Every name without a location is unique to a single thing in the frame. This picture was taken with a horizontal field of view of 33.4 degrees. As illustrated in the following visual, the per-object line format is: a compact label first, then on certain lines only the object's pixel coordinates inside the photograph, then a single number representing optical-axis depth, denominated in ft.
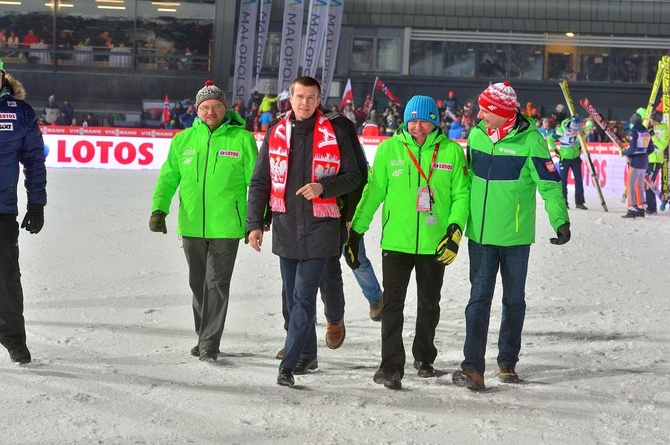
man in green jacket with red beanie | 18.79
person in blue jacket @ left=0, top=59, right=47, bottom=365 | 19.85
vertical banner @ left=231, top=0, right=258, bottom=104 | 99.19
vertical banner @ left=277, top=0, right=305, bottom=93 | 97.14
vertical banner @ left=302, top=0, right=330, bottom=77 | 96.99
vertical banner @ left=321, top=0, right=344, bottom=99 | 100.01
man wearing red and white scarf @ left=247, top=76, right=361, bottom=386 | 18.58
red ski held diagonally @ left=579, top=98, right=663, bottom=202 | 53.85
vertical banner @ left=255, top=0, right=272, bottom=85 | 101.04
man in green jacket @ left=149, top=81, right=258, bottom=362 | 20.85
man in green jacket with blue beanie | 18.95
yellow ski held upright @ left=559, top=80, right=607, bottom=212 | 53.42
